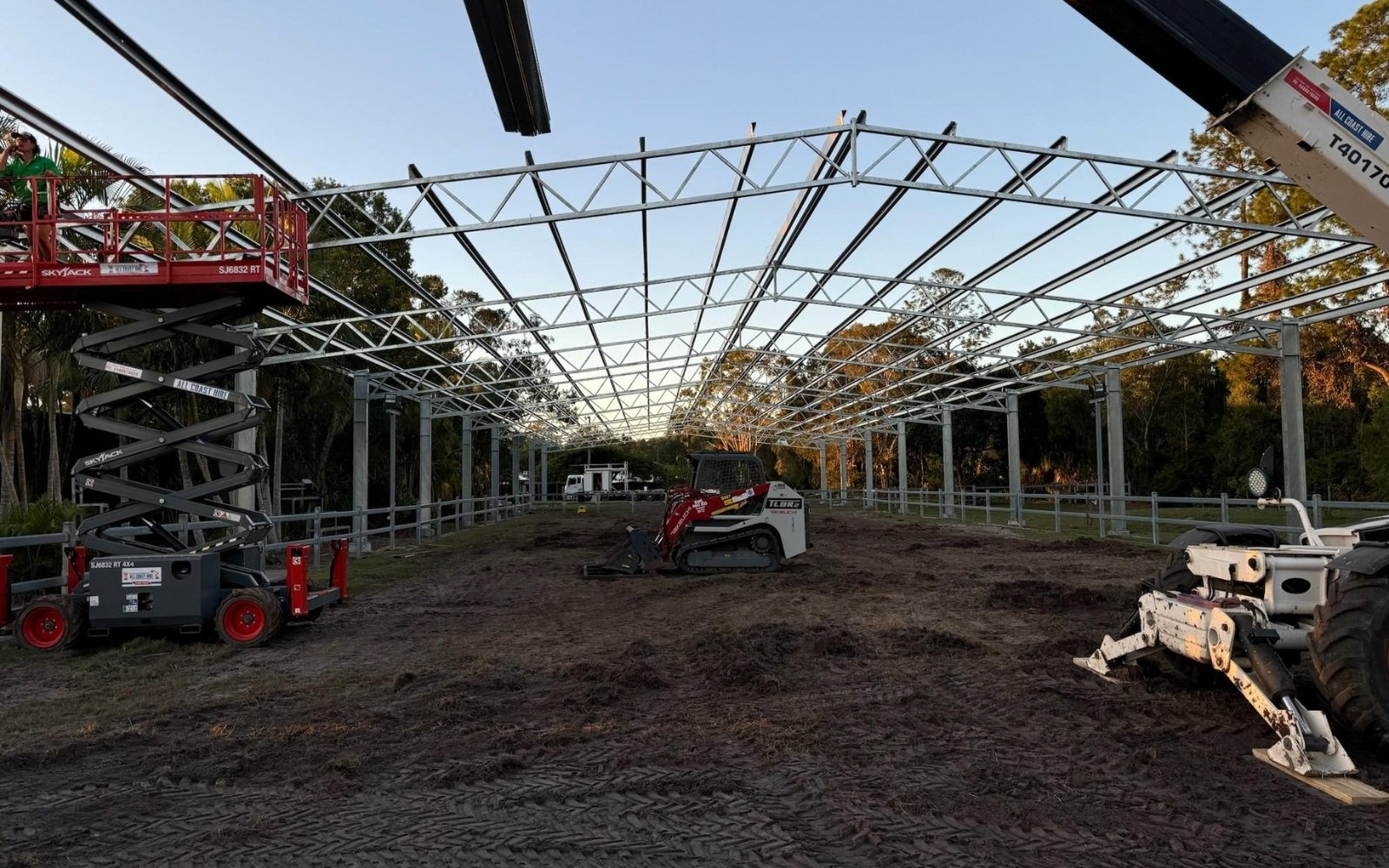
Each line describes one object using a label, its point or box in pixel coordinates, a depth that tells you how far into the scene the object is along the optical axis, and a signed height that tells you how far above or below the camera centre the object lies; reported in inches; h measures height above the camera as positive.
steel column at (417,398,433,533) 1015.1 +12.1
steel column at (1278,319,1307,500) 652.7 +36.8
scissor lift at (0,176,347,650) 336.5 +10.4
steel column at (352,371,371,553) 821.9 +33.3
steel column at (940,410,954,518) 1283.8 +6.9
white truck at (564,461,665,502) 2257.6 -50.6
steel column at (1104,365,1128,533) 901.8 +33.9
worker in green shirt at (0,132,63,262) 324.7 +116.9
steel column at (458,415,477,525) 1259.8 +12.4
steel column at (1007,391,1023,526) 1042.7 -11.2
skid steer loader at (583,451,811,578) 607.5 -44.9
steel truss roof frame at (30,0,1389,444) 484.7 +138.3
